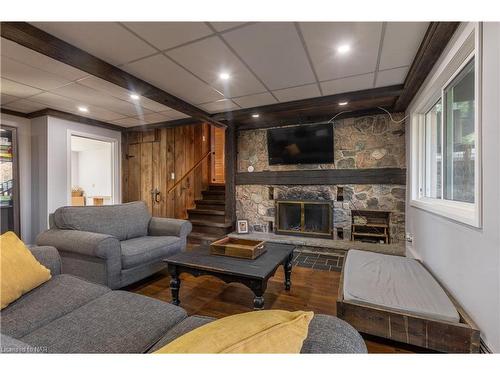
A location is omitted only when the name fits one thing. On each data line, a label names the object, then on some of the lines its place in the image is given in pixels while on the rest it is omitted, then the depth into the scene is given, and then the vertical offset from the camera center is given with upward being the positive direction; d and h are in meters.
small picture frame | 4.25 -0.77
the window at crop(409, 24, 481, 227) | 1.49 +0.45
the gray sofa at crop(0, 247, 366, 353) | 0.74 -0.63
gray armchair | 2.07 -0.58
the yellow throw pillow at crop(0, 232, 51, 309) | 1.17 -0.47
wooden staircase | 4.24 -0.66
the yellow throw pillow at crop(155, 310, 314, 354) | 0.53 -0.38
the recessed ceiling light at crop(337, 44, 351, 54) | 1.95 +1.20
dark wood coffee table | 1.65 -0.65
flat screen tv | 3.78 +0.71
